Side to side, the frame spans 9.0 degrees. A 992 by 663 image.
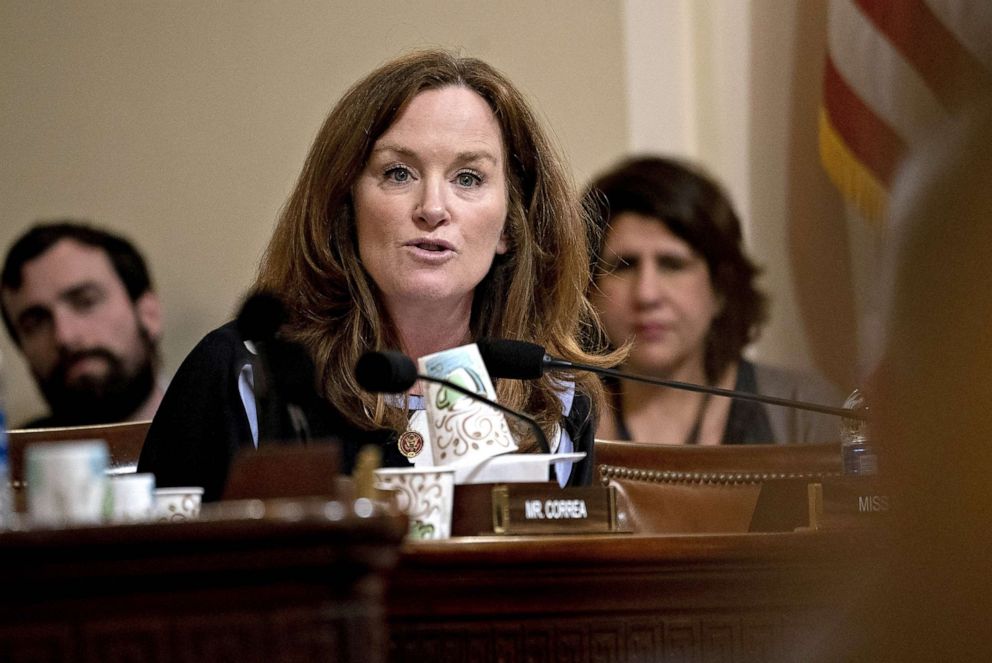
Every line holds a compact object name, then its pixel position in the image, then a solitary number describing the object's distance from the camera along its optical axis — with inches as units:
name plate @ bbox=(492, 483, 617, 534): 180.2
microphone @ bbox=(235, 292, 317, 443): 184.6
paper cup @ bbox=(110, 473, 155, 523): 172.0
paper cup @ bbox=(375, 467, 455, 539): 179.7
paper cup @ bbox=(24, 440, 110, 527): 171.2
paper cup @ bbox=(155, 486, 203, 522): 175.3
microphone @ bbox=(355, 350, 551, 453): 182.3
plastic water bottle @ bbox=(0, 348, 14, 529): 171.7
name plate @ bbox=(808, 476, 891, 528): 185.4
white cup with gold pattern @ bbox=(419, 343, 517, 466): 184.9
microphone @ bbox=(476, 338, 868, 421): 187.1
